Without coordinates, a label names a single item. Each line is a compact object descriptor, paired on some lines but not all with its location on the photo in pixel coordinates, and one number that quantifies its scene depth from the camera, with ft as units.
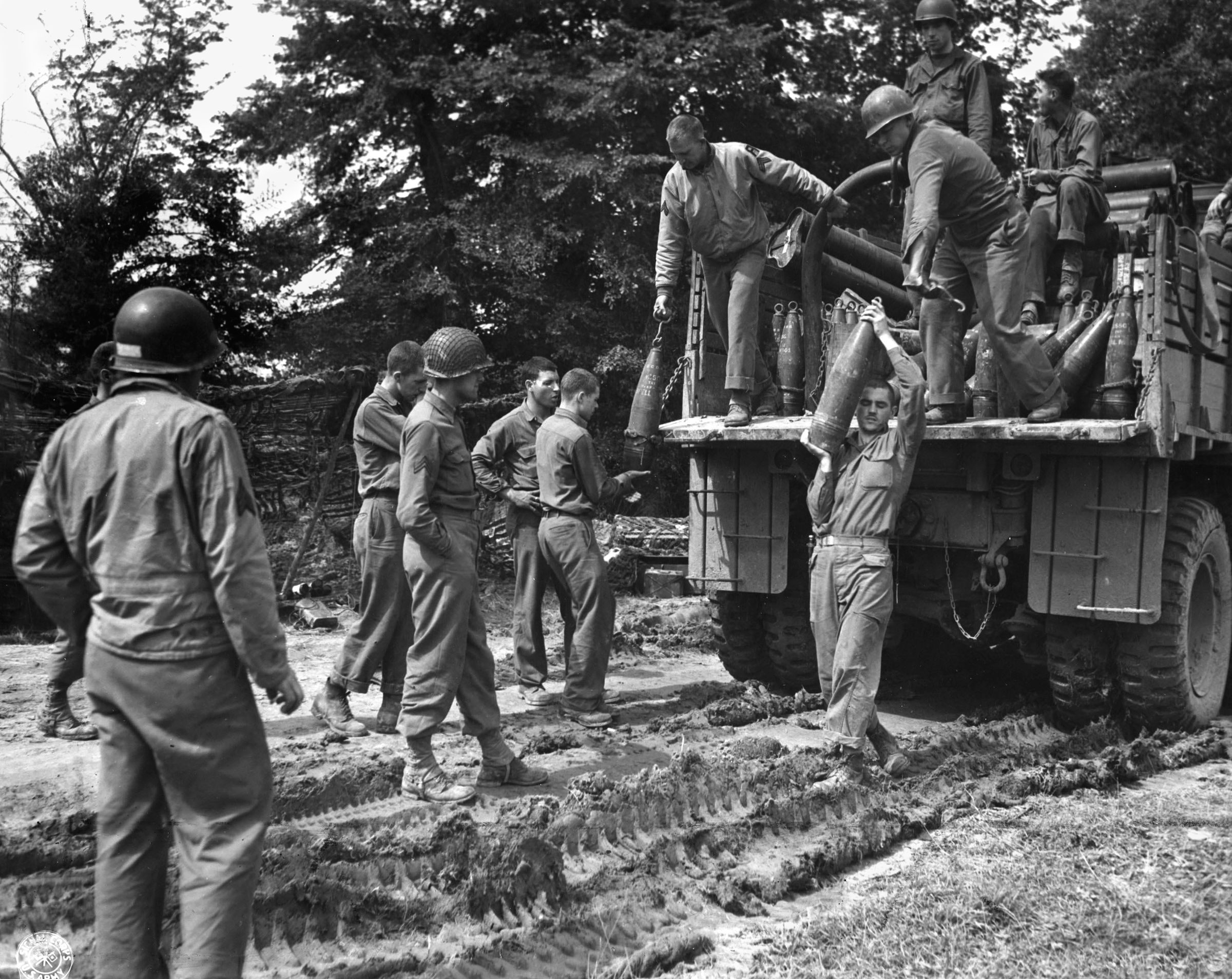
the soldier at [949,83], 24.88
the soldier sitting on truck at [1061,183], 24.45
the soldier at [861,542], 18.61
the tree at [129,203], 42.83
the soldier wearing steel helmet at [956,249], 20.89
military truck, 20.68
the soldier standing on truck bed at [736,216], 23.72
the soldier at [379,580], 22.09
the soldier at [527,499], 25.49
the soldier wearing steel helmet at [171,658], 10.30
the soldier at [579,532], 23.38
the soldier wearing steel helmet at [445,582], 17.89
